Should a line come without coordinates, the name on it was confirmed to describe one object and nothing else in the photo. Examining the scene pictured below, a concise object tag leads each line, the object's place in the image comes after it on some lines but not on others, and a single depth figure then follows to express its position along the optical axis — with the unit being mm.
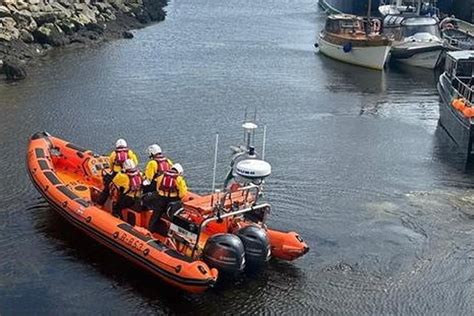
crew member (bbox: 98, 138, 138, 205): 14242
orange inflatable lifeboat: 12250
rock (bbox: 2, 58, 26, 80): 28833
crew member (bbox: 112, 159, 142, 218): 13594
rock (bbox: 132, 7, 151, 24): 50250
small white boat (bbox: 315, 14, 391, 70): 35562
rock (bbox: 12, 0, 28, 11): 36019
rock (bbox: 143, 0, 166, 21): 52875
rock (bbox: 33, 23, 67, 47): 35500
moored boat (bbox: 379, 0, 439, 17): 42500
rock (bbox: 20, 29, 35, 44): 34344
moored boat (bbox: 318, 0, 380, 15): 56000
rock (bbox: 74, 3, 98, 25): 41625
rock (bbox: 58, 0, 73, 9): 41250
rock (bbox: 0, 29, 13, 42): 31953
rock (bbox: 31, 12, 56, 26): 36281
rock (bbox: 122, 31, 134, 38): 42997
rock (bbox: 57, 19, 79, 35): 38584
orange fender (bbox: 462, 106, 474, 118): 20281
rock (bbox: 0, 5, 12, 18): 33994
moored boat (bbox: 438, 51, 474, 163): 20641
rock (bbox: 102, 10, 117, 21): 45562
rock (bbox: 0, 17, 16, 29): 32994
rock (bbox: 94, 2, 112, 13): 45938
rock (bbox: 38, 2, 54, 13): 37969
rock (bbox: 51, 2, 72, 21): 38656
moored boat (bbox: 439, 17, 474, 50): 35875
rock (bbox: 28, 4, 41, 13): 36641
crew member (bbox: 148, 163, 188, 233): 13086
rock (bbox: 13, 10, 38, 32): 34438
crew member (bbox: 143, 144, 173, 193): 13664
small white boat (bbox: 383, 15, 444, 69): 35722
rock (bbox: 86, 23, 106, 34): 41344
